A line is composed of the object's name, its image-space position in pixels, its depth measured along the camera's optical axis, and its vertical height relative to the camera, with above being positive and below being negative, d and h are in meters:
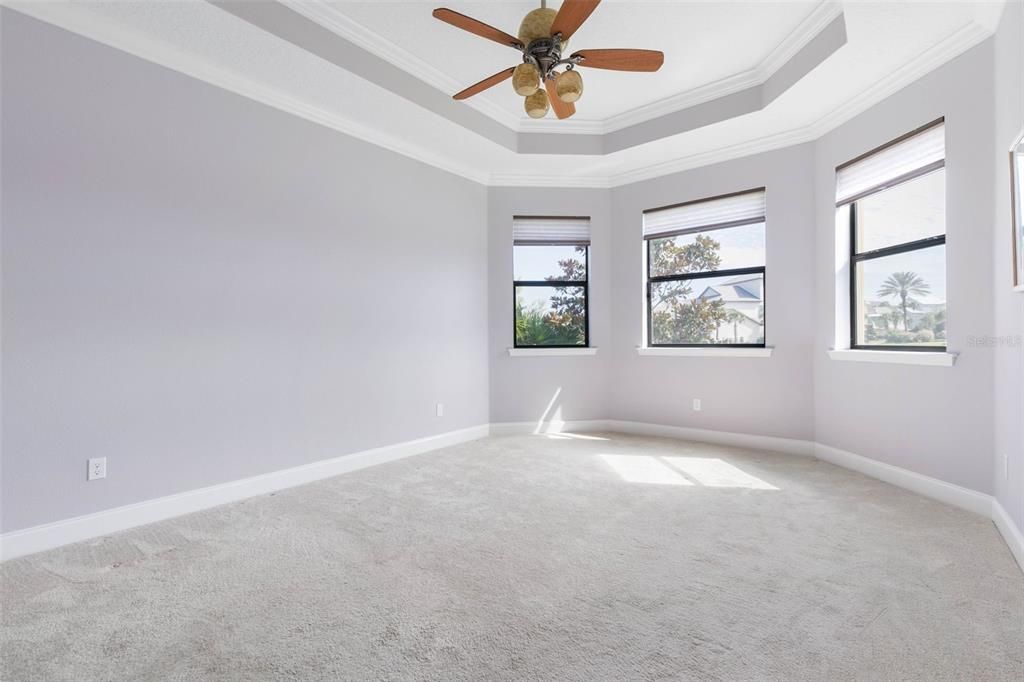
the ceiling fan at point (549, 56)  2.38 +1.41
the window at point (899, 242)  3.09 +0.59
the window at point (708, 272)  4.45 +0.56
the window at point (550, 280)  5.12 +0.56
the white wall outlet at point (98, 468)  2.54 -0.64
